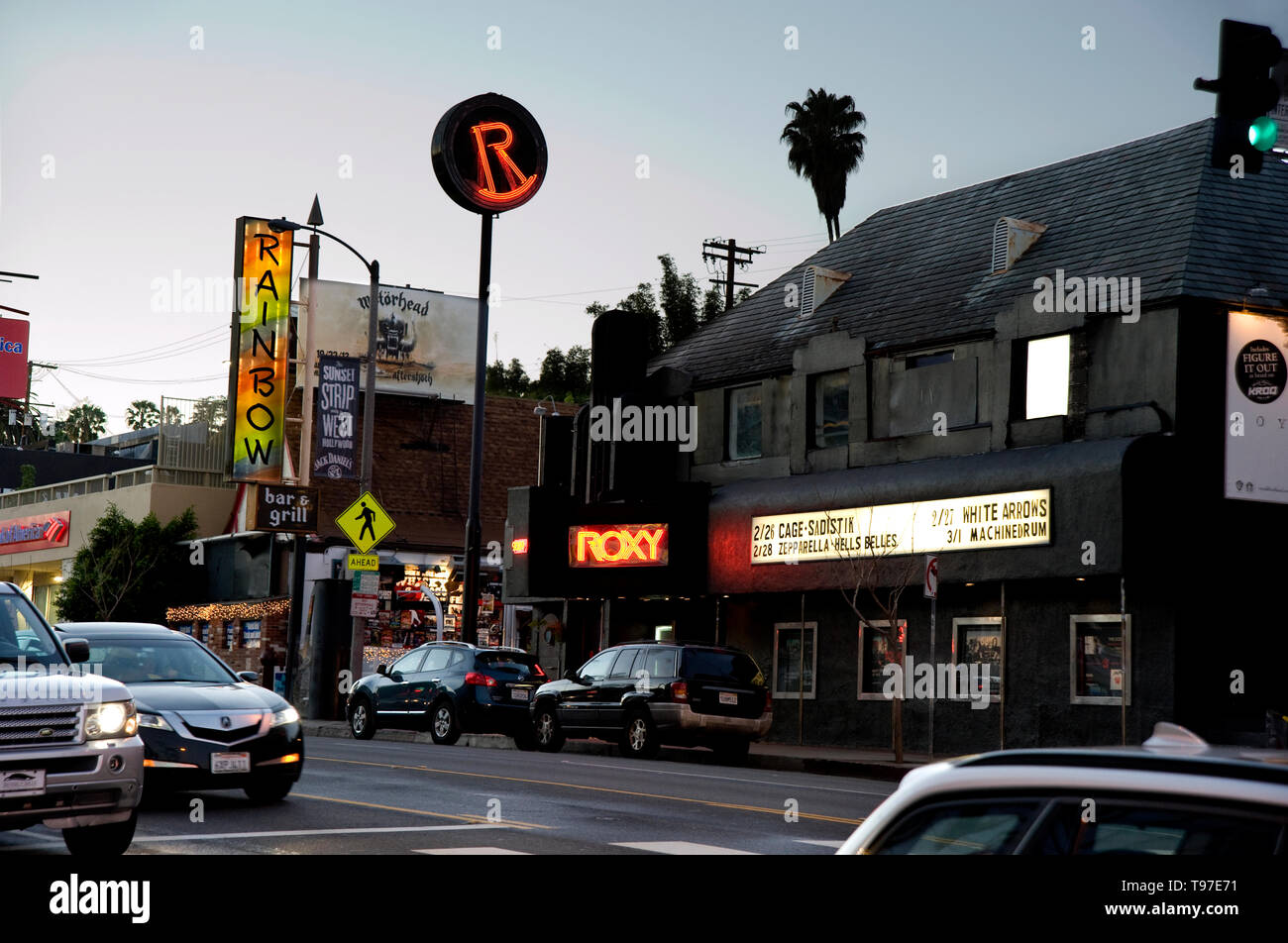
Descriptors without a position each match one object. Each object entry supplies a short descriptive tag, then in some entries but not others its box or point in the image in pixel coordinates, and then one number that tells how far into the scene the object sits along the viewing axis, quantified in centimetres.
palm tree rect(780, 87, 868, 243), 6412
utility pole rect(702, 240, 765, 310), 5891
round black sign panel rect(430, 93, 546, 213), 3638
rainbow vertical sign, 4234
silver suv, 1005
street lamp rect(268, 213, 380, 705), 3350
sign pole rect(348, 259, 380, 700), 3353
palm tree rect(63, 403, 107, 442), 11450
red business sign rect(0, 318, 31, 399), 5319
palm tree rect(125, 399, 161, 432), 12056
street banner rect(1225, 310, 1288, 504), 2484
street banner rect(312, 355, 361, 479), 3741
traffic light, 1204
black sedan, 1372
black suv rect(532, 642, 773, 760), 2461
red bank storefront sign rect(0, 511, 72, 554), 5962
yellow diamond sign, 3198
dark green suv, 2706
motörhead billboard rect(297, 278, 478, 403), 5509
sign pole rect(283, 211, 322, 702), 4312
